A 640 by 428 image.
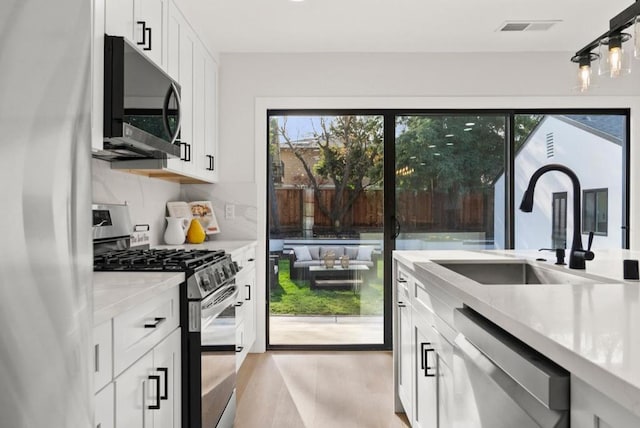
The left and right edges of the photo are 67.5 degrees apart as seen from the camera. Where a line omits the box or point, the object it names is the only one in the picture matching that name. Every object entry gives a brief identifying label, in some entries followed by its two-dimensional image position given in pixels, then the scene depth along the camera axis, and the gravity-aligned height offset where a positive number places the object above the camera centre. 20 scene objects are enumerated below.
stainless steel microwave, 1.93 +0.49
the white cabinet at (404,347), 2.32 -0.67
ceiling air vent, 3.38 +1.38
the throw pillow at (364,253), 4.14 -0.32
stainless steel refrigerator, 0.34 +0.00
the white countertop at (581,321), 0.66 -0.20
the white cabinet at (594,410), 0.65 -0.28
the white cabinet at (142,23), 2.05 +0.91
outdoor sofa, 4.14 -0.35
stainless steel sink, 2.10 -0.25
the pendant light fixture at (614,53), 1.67 +0.67
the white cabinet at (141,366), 1.26 -0.47
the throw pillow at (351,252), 4.15 -0.31
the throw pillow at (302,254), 4.15 -0.33
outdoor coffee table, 4.15 -0.52
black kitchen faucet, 1.75 +0.02
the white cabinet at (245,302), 3.17 -0.63
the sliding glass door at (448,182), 4.11 +0.30
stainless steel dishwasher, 0.81 -0.34
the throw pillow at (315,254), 4.16 -0.33
